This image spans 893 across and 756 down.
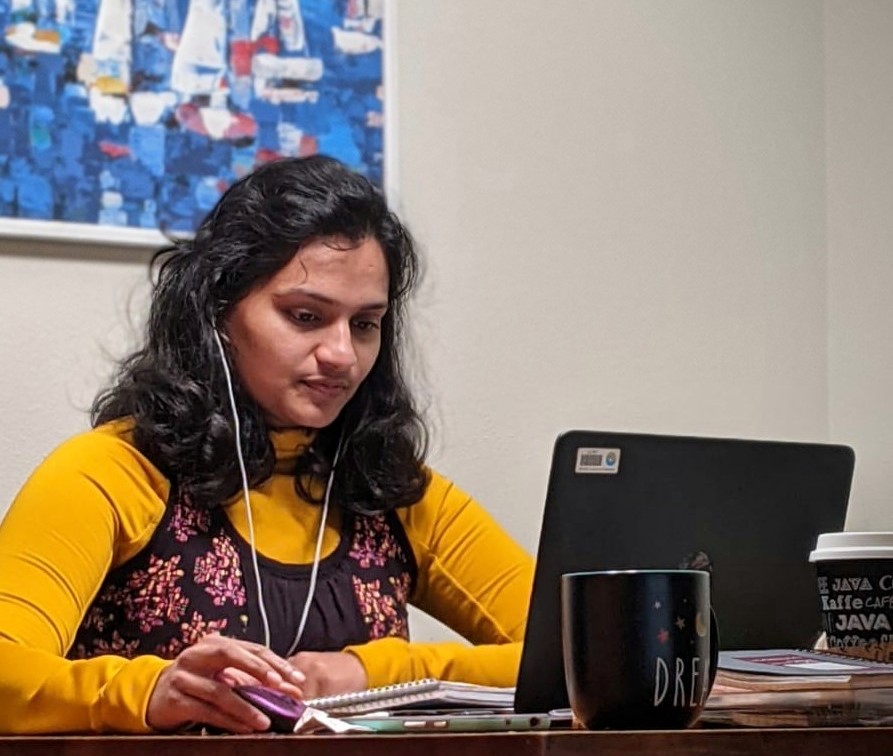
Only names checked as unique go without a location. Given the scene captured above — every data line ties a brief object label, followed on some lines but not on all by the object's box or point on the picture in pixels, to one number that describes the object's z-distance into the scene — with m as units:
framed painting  2.90
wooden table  1.58
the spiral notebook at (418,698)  1.84
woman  2.42
